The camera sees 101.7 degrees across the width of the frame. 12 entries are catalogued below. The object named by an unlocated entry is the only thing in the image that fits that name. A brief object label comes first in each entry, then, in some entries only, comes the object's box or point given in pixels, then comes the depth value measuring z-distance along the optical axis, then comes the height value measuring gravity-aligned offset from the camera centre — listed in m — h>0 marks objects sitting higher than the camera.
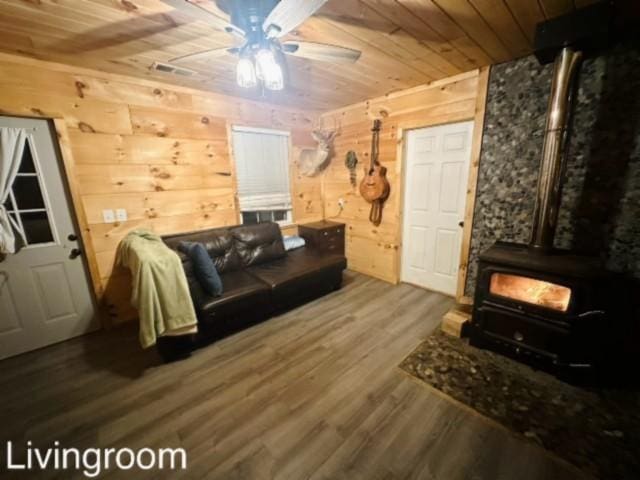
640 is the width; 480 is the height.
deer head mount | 3.87 +0.48
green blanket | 1.90 -0.77
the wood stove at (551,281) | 1.71 -0.72
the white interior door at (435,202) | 2.94 -0.25
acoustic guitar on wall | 3.41 +0.01
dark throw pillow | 2.31 -0.72
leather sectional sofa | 2.26 -0.93
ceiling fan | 1.22 +0.80
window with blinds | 3.45 +0.18
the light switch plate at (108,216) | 2.54 -0.24
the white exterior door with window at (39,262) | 2.21 -0.60
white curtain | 2.07 +0.21
